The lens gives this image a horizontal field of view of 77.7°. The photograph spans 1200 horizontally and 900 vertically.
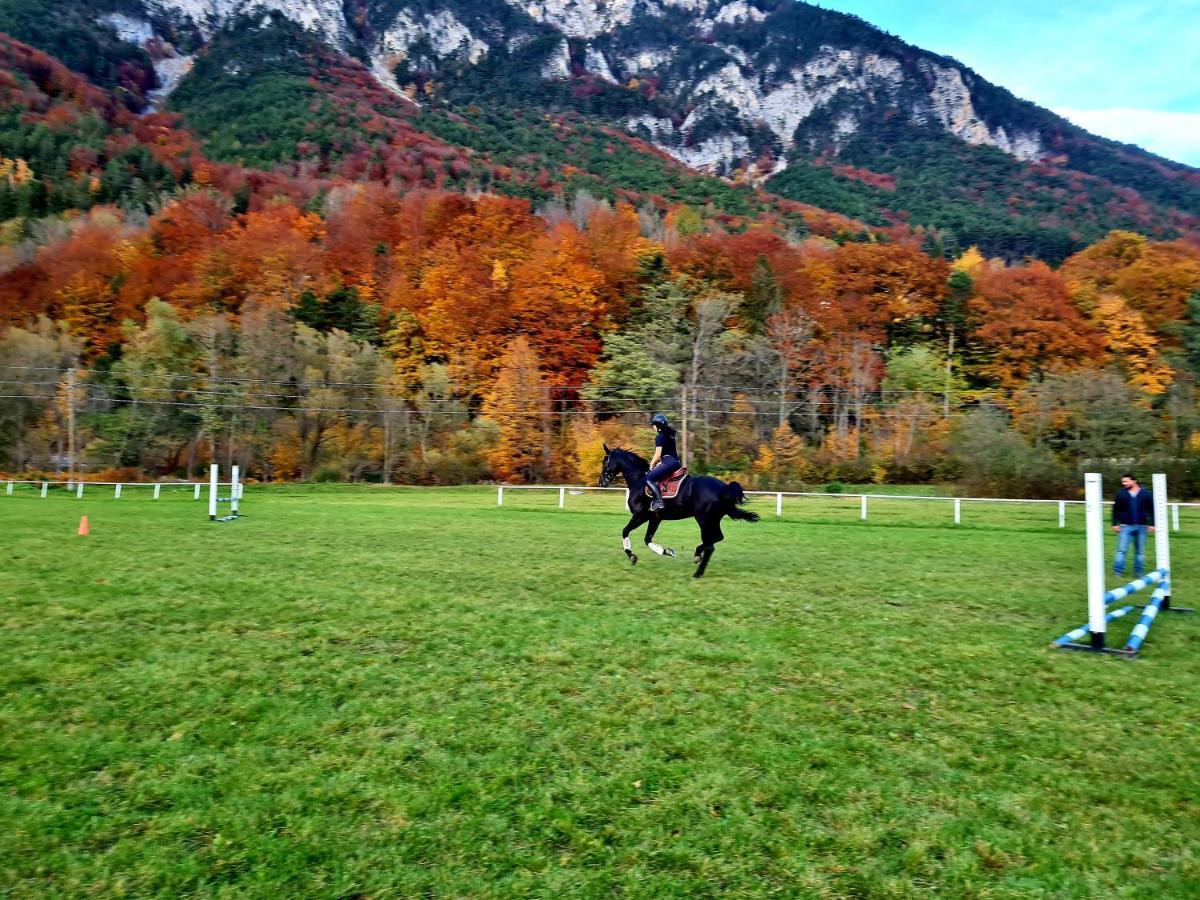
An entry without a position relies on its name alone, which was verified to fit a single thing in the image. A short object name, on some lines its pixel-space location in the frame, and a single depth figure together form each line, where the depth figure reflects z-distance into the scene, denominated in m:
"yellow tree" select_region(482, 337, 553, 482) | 50.78
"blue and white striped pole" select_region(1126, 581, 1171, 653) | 7.91
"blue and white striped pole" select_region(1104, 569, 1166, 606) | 8.93
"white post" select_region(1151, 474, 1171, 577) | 10.45
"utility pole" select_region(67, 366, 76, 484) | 43.84
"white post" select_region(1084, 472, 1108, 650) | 7.59
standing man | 14.98
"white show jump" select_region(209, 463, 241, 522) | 20.83
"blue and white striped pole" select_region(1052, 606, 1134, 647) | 8.20
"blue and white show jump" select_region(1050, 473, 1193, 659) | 7.62
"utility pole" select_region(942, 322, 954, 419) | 52.34
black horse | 12.54
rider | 12.89
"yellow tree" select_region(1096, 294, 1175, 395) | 50.84
